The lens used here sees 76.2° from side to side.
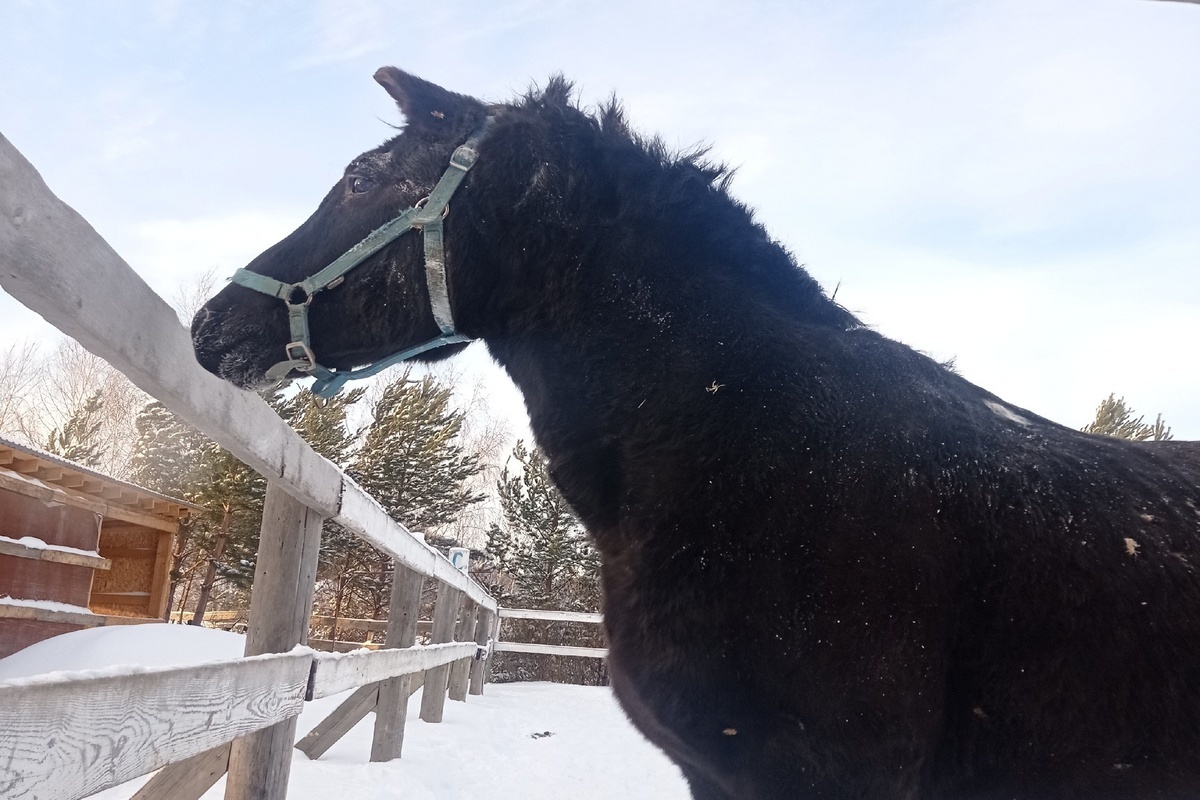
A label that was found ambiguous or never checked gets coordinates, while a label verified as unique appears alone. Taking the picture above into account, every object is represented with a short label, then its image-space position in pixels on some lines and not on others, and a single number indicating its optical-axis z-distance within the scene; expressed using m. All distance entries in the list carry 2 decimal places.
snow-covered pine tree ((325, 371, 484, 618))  18.00
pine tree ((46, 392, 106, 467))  16.59
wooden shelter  7.14
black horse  1.77
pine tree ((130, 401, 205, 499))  16.02
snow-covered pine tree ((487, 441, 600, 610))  20.27
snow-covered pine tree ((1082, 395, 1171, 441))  19.17
